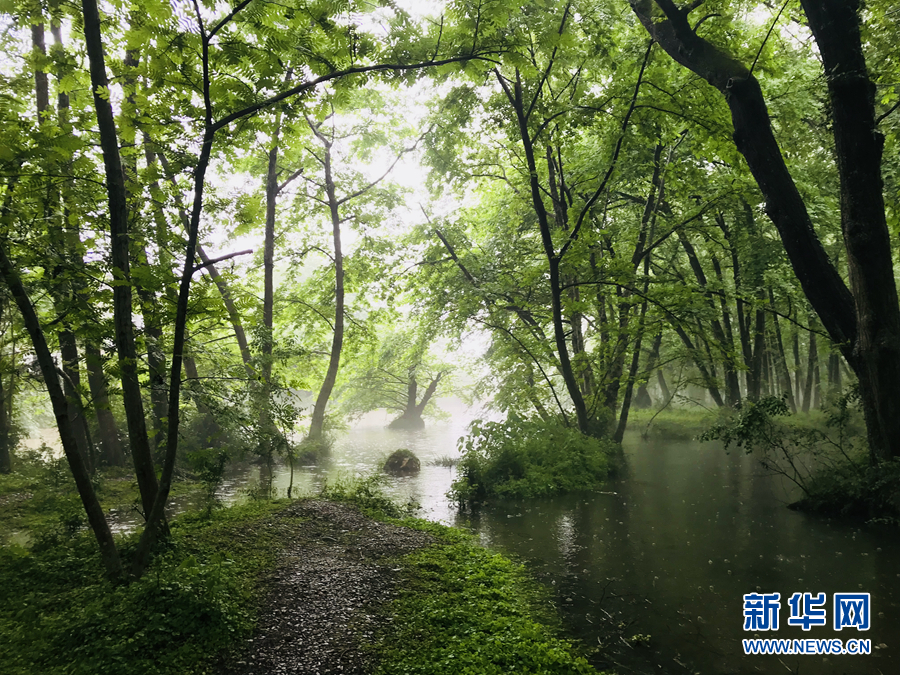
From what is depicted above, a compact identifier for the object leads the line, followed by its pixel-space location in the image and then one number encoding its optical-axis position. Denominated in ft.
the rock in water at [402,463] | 40.19
